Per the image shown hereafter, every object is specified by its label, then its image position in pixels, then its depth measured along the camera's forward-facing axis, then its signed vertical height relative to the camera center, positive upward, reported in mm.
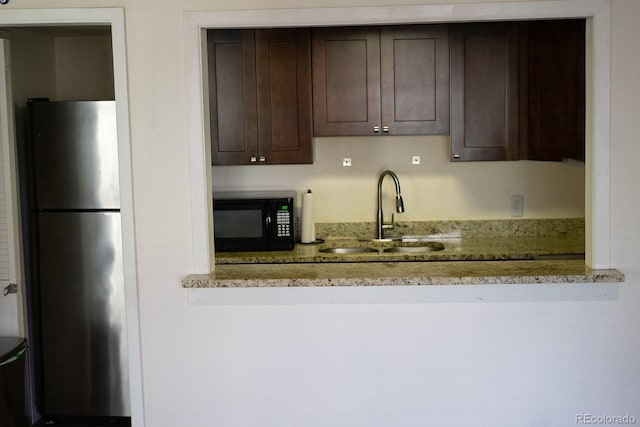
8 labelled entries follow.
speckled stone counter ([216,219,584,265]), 4039 -480
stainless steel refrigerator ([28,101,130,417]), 4102 -450
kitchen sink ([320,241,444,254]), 4414 -501
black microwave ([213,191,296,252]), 4355 -334
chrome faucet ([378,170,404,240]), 4645 -187
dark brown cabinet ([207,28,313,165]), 4355 +431
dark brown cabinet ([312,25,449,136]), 4316 +505
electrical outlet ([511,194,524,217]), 4641 -264
